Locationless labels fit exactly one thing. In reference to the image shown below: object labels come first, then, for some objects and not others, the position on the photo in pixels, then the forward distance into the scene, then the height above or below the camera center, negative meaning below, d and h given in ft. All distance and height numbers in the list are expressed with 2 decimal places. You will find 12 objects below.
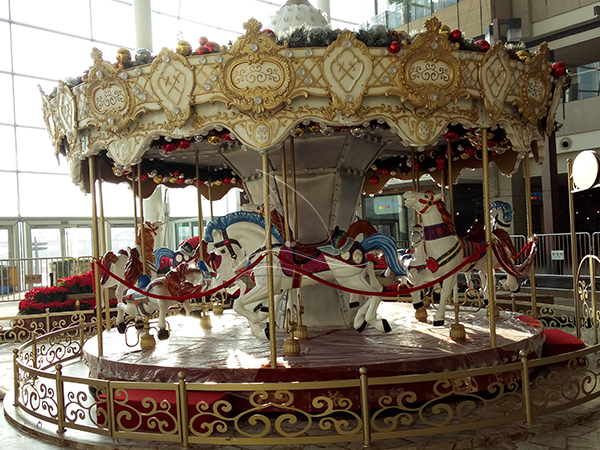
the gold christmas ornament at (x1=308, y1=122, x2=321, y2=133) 19.13 +3.31
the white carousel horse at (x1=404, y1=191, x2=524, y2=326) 21.03 -0.75
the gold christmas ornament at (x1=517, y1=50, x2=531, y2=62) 18.70 +5.29
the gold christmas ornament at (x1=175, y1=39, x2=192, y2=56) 16.78 +5.40
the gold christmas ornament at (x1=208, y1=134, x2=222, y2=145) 19.07 +3.01
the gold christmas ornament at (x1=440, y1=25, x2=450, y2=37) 17.07 +5.71
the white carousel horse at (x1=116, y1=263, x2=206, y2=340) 21.65 -2.38
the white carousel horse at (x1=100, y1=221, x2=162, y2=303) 25.96 -1.33
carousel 16.60 +2.47
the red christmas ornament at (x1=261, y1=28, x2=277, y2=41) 16.39 +5.60
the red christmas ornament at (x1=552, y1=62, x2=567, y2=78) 20.15 +5.12
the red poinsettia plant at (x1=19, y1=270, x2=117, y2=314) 36.73 -4.15
